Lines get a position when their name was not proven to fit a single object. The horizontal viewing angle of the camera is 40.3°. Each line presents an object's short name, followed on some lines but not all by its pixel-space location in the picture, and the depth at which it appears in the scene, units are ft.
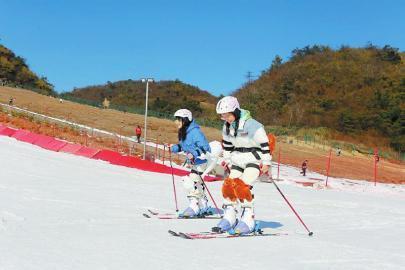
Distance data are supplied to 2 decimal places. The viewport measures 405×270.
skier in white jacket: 25.84
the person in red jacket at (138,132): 128.77
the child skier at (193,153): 31.71
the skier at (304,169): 106.42
